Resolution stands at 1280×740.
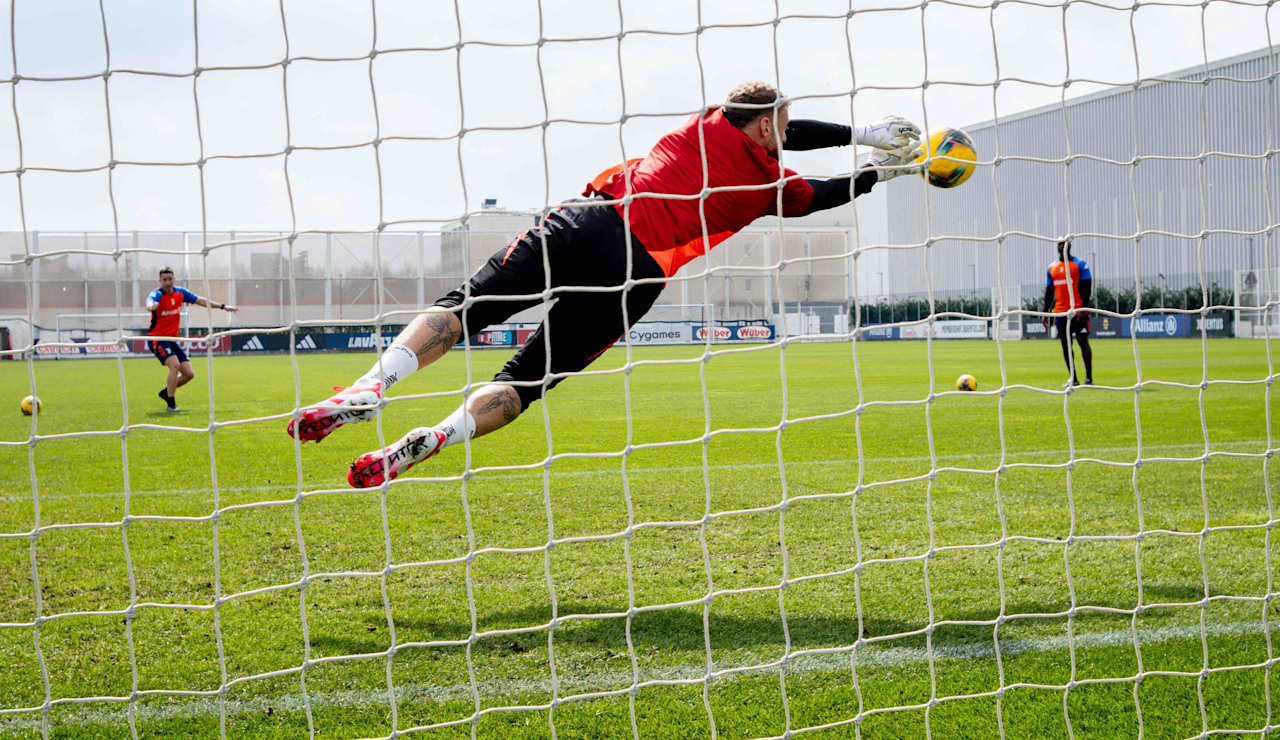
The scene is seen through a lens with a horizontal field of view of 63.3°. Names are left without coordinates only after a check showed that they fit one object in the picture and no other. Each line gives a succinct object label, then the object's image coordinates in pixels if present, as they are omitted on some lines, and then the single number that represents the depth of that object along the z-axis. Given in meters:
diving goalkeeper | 3.29
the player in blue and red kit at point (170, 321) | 10.36
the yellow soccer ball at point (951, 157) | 3.70
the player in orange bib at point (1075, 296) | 10.77
